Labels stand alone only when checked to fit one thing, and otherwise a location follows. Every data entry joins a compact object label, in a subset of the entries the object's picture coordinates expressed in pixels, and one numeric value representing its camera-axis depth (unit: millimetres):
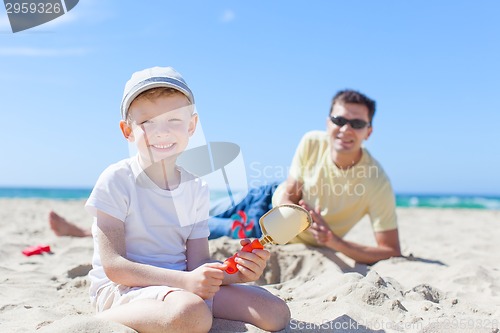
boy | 1845
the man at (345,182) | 4012
